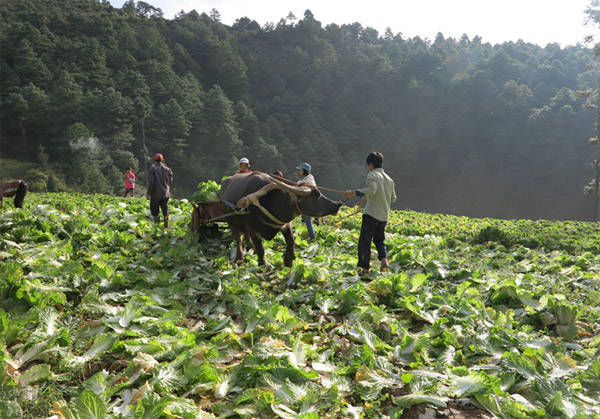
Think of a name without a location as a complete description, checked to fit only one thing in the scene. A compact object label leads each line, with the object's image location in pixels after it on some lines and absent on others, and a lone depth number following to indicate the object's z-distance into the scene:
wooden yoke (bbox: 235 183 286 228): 6.95
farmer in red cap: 10.00
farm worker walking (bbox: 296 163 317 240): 9.94
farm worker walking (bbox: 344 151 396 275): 7.16
